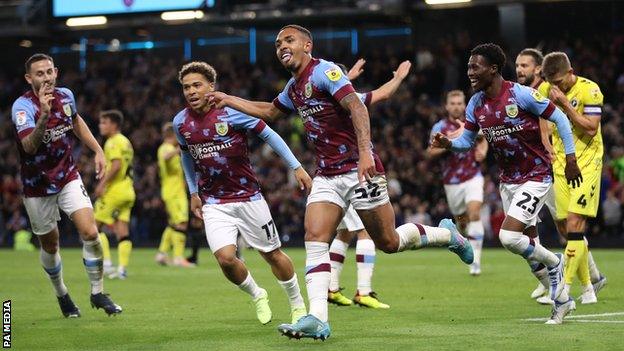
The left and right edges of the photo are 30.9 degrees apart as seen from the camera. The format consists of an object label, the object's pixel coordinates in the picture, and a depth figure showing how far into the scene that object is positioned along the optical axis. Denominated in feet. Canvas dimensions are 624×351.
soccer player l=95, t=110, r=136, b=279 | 58.13
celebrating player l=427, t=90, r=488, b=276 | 54.60
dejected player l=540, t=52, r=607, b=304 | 35.96
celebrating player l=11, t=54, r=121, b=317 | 35.55
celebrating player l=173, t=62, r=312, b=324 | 32.65
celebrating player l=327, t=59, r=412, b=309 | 38.96
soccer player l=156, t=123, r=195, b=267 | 65.92
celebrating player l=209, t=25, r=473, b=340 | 28.60
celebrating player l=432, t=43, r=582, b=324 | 32.42
